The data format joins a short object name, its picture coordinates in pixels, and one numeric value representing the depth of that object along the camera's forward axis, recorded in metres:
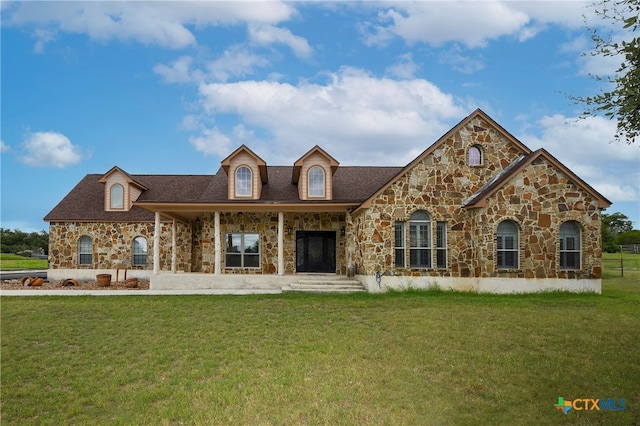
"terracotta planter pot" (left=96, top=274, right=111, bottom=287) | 18.77
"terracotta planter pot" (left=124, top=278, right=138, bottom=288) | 18.55
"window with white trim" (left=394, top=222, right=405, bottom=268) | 16.22
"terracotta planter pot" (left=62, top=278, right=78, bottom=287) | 18.16
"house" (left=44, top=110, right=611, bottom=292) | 15.47
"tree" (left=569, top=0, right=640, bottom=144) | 5.88
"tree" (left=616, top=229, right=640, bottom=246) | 57.56
